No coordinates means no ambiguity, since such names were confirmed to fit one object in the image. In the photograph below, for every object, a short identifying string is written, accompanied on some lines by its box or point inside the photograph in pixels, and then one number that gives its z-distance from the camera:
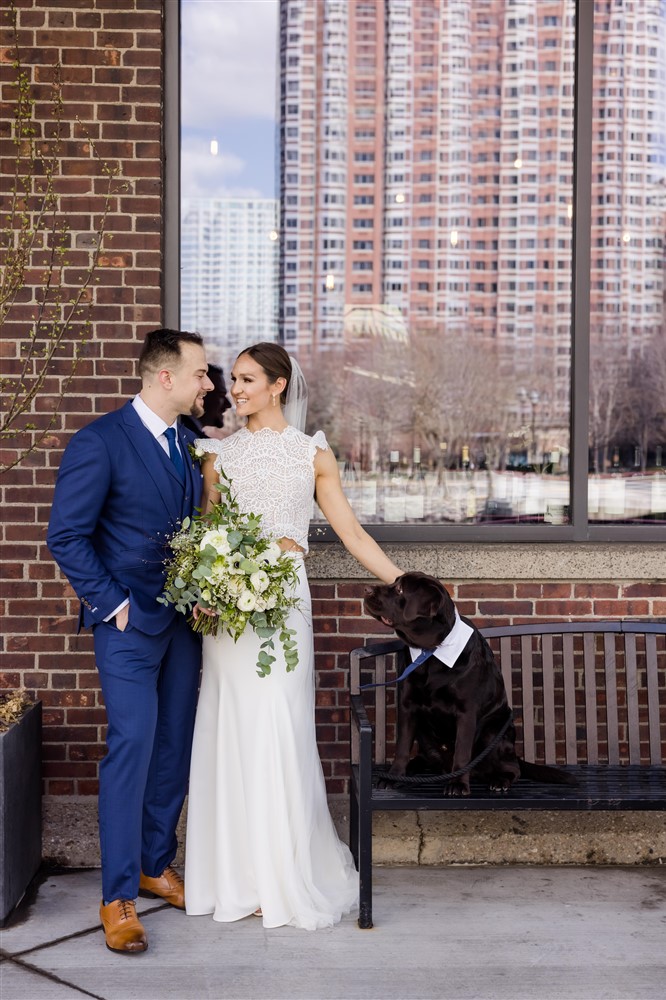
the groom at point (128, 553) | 3.67
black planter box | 3.96
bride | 3.94
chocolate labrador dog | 3.83
